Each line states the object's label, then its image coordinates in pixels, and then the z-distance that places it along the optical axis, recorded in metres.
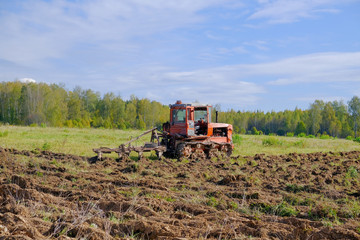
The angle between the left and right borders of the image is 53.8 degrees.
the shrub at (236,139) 27.13
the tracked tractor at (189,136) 15.27
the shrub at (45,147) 18.39
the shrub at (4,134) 25.48
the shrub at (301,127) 79.49
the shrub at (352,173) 11.39
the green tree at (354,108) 78.76
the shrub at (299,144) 28.04
